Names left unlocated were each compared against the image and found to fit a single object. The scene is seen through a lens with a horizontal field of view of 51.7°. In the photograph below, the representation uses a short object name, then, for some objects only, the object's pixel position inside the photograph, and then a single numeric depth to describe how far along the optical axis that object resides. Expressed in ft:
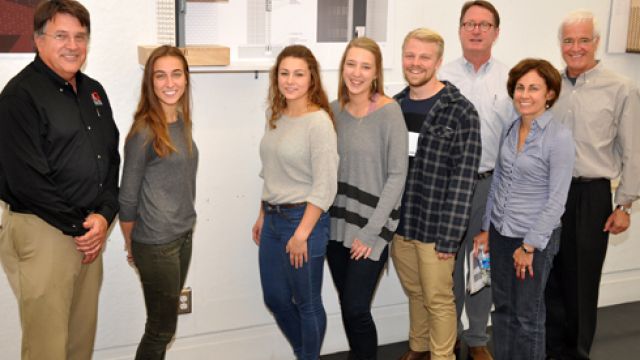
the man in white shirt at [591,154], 10.47
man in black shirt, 7.59
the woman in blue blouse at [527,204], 9.36
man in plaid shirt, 9.42
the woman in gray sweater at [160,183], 8.37
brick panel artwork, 9.16
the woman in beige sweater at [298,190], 9.03
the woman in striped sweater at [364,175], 9.27
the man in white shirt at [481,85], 10.72
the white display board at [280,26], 10.26
